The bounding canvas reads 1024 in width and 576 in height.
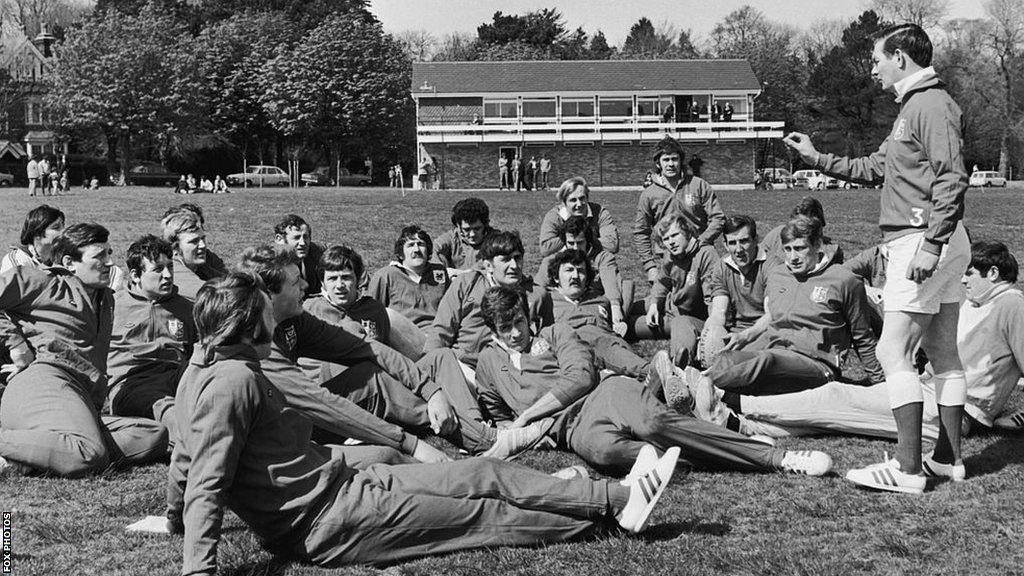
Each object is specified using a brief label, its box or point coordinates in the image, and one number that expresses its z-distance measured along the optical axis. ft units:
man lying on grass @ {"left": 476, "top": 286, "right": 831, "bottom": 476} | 20.58
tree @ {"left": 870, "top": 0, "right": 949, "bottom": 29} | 229.25
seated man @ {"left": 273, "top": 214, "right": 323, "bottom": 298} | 32.22
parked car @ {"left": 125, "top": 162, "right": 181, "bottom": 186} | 209.41
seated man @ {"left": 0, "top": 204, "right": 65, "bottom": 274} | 27.02
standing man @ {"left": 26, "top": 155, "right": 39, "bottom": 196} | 128.25
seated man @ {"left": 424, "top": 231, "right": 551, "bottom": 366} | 27.68
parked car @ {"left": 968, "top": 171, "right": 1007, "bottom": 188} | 217.46
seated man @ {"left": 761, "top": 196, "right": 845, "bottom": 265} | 30.40
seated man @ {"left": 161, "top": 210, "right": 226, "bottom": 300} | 29.22
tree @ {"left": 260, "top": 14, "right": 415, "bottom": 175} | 216.74
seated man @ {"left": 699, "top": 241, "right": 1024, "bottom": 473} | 23.40
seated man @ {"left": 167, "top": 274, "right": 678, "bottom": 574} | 14.73
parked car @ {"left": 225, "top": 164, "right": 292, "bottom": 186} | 208.43
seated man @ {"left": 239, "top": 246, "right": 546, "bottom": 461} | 19.63
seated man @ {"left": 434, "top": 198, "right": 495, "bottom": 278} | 35.58
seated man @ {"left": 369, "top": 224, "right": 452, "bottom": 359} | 31.37
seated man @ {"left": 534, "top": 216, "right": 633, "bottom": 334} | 34.32
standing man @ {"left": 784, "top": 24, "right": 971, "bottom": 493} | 18.92
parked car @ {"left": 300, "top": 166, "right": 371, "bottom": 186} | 213.25
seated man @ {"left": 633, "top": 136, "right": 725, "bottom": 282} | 38.55
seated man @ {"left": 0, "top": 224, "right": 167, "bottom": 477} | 21.16
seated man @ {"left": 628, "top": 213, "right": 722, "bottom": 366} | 33.78
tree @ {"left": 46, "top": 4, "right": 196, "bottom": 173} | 204.13
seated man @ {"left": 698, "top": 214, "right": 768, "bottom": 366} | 31.04
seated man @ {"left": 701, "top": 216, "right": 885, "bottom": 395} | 26.63
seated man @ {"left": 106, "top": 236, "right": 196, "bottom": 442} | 25.18
